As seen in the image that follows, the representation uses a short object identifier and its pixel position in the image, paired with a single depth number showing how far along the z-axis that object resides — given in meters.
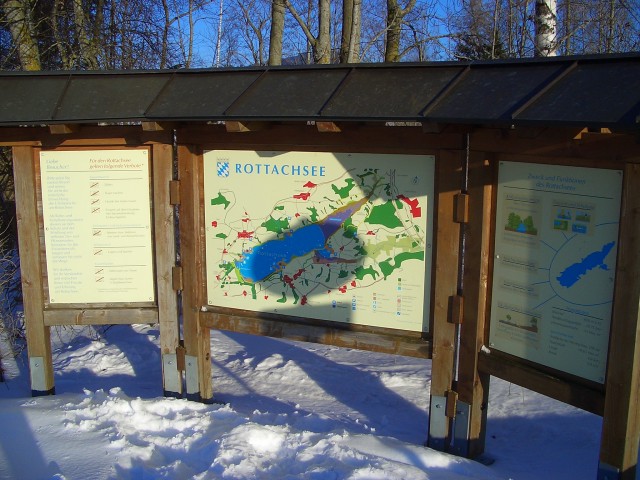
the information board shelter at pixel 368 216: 3.57
